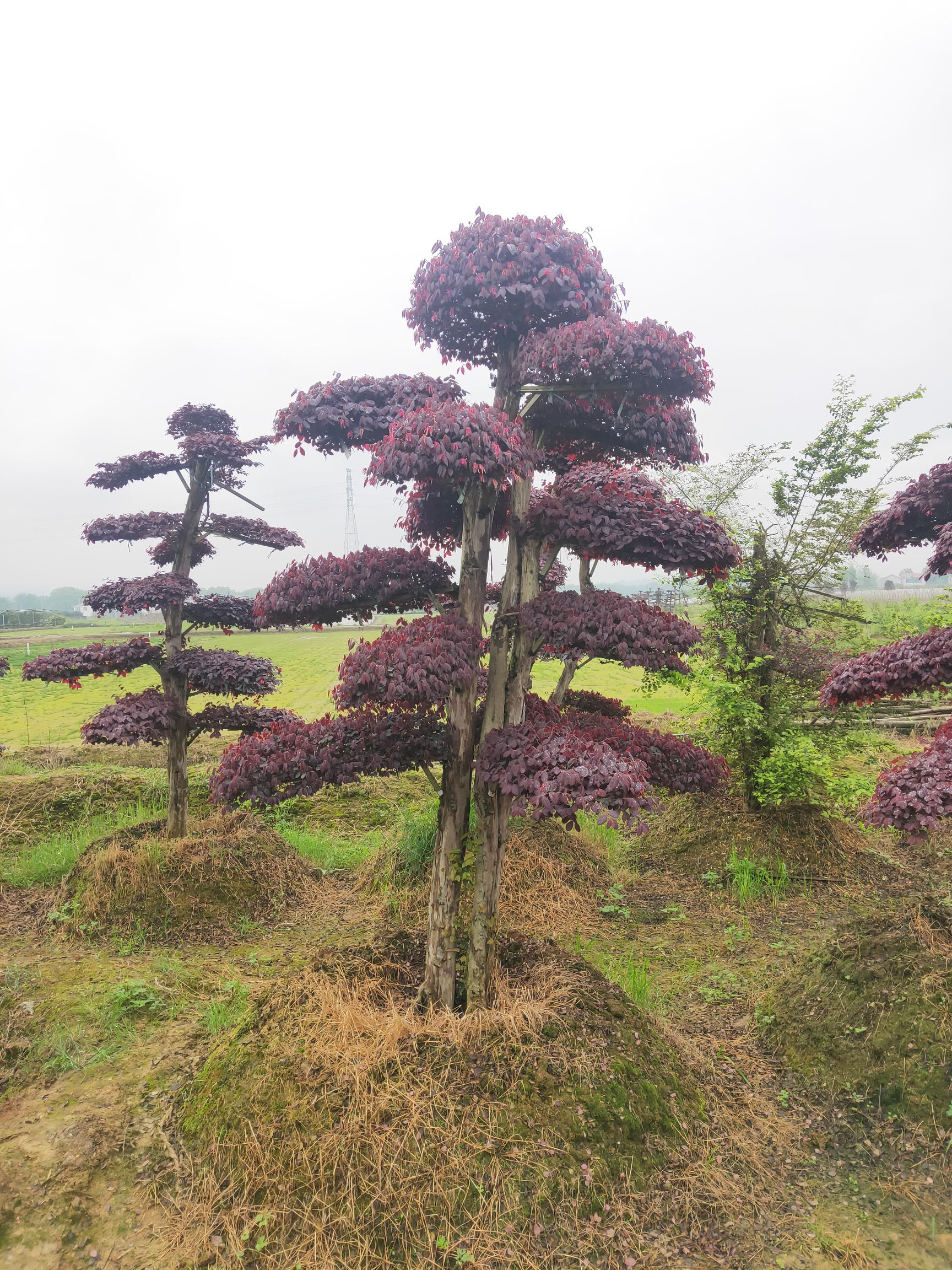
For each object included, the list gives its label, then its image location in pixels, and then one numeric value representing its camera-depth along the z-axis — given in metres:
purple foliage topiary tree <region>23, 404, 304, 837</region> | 6.48
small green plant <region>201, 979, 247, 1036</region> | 4.33
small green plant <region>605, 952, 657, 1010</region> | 4.51
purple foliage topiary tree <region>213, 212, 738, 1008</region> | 3.07
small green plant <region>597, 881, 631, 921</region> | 6.62
